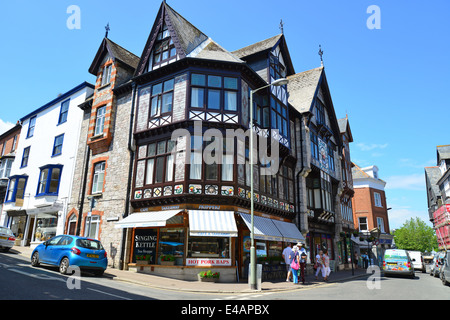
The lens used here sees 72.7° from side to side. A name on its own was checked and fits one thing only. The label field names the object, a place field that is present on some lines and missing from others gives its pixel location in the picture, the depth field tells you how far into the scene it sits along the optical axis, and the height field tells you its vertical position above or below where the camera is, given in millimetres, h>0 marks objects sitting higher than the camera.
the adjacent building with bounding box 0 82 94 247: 23578 +5871
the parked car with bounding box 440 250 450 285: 16219 -1170
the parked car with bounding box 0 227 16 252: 19062 +259
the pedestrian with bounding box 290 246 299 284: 15376 -846
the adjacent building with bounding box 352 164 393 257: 44094 +5707
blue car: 12766 -452
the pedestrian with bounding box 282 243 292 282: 16597 -561
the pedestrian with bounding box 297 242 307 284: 15539 -701
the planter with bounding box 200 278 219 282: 15016 -1655
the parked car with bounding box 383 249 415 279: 21312 -1120
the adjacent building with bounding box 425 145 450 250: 36594 +8684
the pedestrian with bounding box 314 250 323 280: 18891 -897
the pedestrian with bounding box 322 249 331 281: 17780 -1189
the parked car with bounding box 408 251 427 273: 31764 -1303
